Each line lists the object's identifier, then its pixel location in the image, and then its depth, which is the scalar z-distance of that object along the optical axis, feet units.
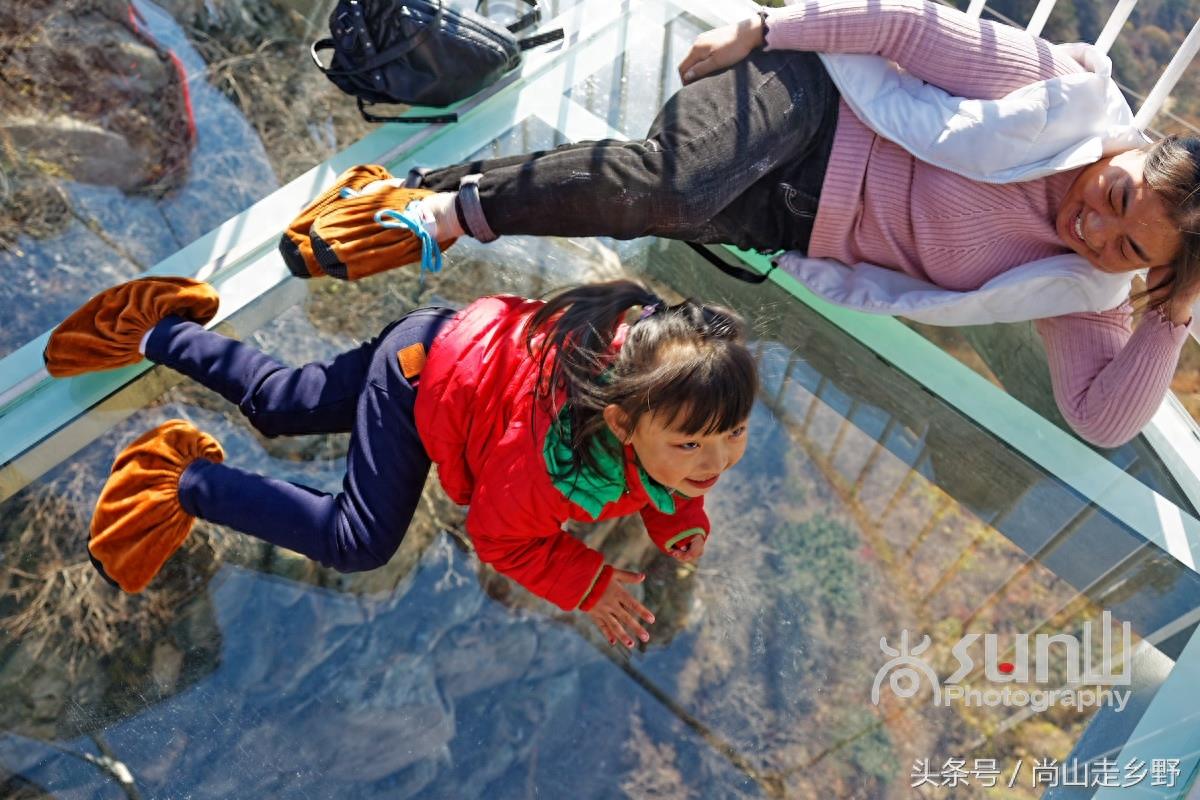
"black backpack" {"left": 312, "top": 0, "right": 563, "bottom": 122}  5.93
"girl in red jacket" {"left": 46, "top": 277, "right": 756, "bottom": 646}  3.84
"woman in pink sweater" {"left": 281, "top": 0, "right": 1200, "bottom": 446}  5.13
